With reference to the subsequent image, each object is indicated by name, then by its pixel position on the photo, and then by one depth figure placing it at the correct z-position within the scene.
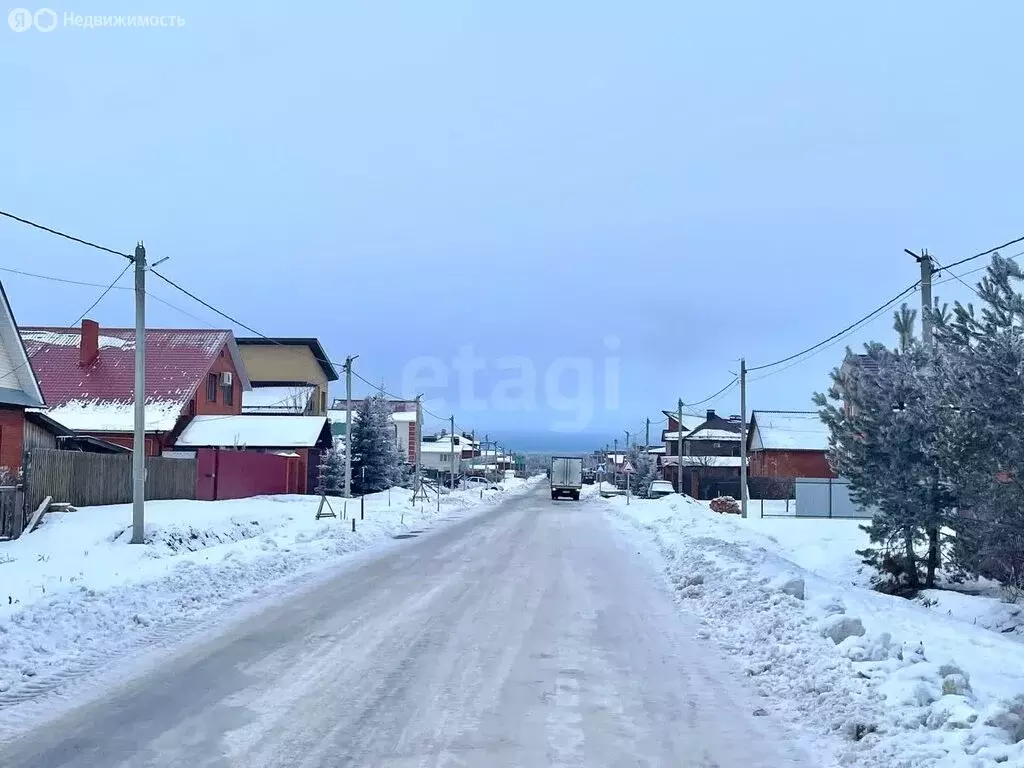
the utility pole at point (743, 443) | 35.83
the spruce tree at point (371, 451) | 51.56
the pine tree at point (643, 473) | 78.80
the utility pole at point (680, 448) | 53.92
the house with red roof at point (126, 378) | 37.22
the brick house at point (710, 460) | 65.00
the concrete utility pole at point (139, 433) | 18.02
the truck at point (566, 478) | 65.12
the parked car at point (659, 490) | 61.56
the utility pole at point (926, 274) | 16.88
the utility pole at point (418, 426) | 53.42
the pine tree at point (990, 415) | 11.15
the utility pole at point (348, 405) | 37.59
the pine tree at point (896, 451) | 15.36
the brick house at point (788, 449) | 63.09
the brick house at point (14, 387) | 24.58
